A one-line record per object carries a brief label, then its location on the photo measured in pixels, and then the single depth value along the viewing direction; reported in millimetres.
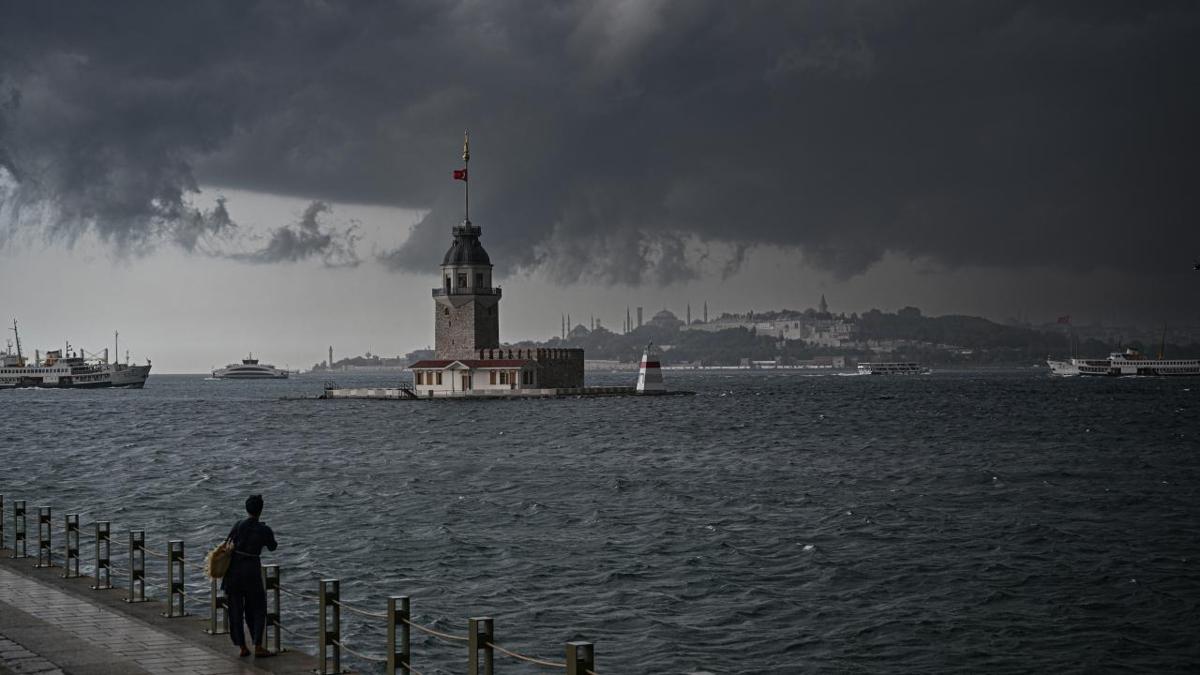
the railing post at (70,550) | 21578
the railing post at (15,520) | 23641
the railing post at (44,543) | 22812
